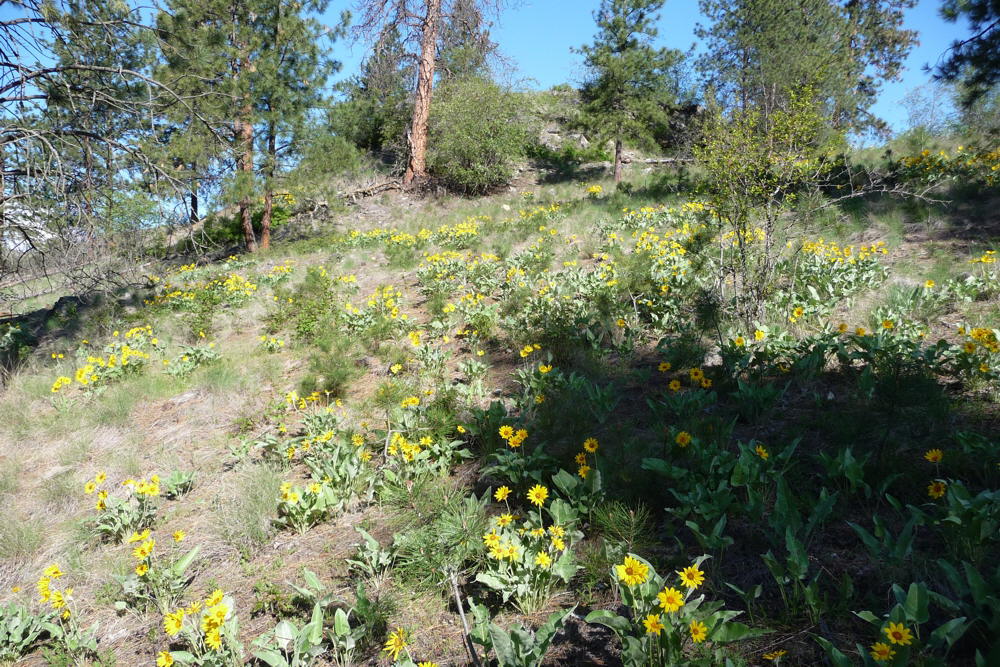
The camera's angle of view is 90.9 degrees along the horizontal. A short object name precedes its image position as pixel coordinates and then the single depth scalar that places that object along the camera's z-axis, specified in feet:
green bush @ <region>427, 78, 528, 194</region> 48.55
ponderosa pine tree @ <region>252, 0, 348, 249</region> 36.11
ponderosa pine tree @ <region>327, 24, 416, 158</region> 49.78
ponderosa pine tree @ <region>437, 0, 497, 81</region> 48.26
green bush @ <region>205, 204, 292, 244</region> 47.88
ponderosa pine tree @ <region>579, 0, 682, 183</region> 43.19
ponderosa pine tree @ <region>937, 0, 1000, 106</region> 22.50
